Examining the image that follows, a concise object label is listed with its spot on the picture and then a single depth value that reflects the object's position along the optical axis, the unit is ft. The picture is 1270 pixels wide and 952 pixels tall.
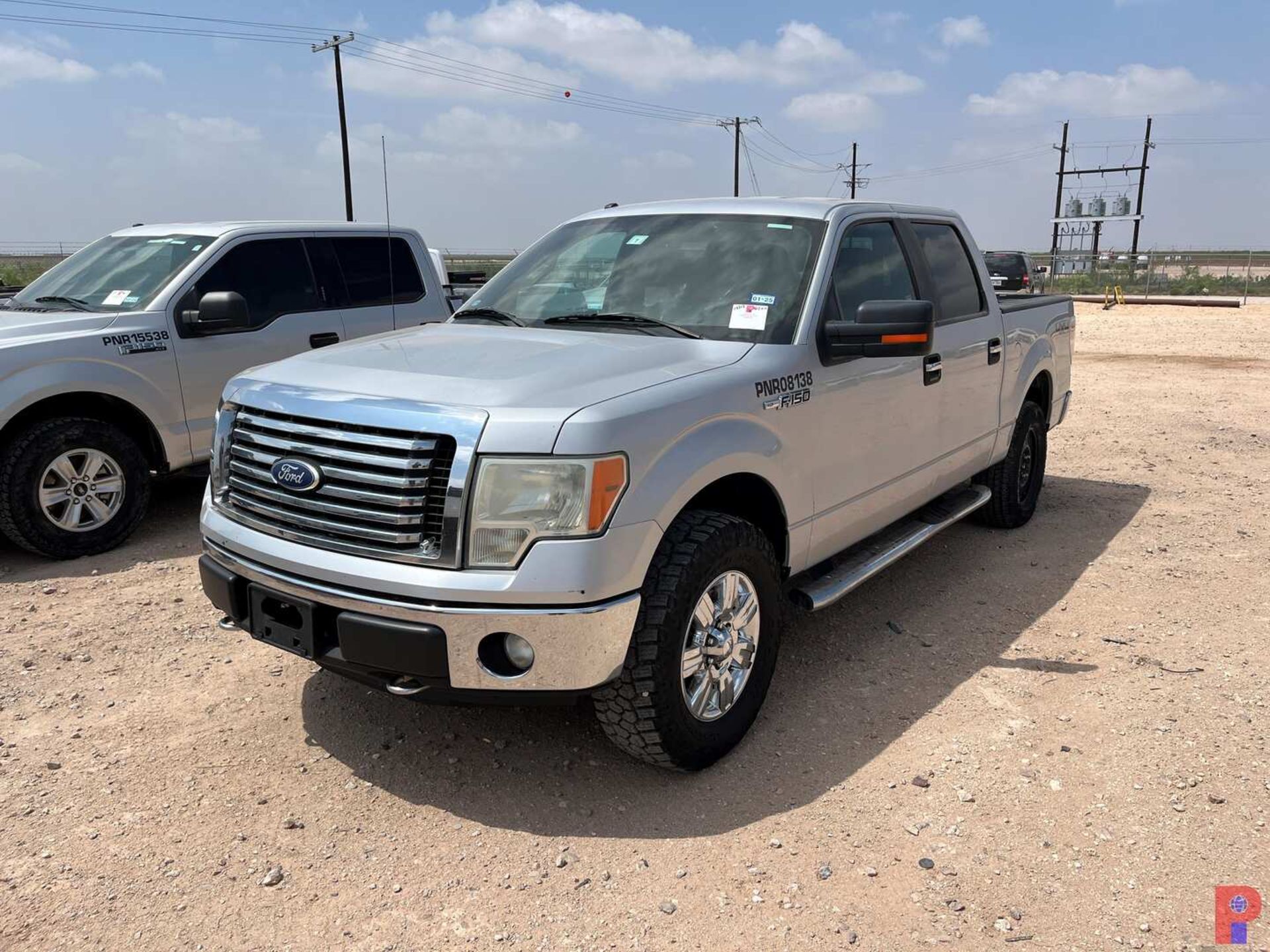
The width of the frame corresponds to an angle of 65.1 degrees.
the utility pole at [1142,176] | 174.29
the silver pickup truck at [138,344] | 17.89
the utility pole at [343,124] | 92.73
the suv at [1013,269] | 77.82
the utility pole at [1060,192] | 185.06
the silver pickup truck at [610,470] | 9.18
